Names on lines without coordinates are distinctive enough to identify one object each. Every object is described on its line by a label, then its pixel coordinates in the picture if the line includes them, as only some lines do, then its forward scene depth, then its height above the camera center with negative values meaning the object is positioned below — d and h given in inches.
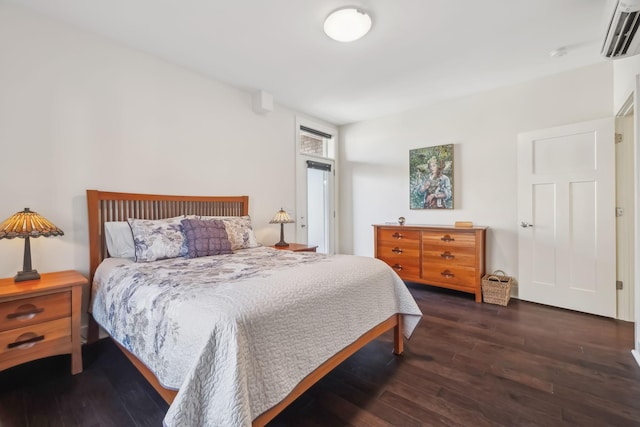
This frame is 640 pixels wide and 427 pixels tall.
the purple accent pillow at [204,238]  93.6 -8.4
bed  40.8 -20.9
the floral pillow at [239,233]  111.3 -7.9
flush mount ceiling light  82.9 +59.2
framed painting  151.7 +20.1
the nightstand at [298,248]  133.3 -16.9
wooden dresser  130.1 -21.0
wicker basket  122.6 -34.7
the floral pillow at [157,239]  88.0 -8.3
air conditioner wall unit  64.2 +46.9
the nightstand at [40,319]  65.2 -26.2
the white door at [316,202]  172.6 +7.2
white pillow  91.7 -9.0
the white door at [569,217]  107.7 -2.2
